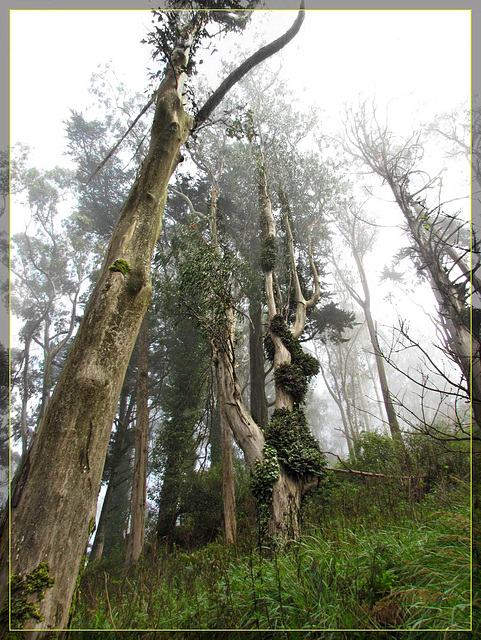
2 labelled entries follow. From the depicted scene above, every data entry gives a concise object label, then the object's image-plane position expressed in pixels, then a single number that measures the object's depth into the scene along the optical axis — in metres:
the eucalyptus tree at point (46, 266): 10.59
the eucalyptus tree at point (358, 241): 14.20
